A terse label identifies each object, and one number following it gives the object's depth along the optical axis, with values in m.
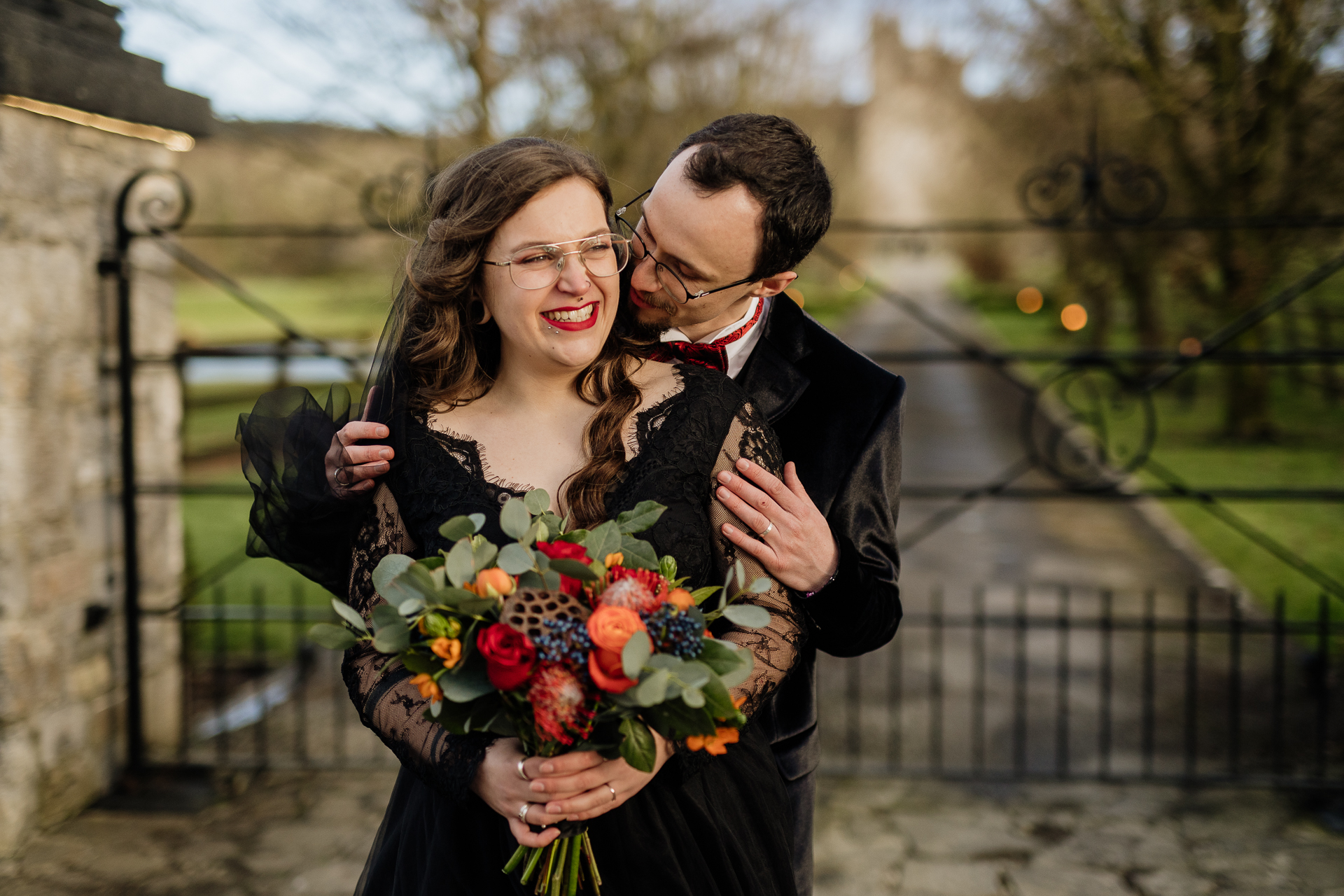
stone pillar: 3.57
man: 2.08
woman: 1.89
